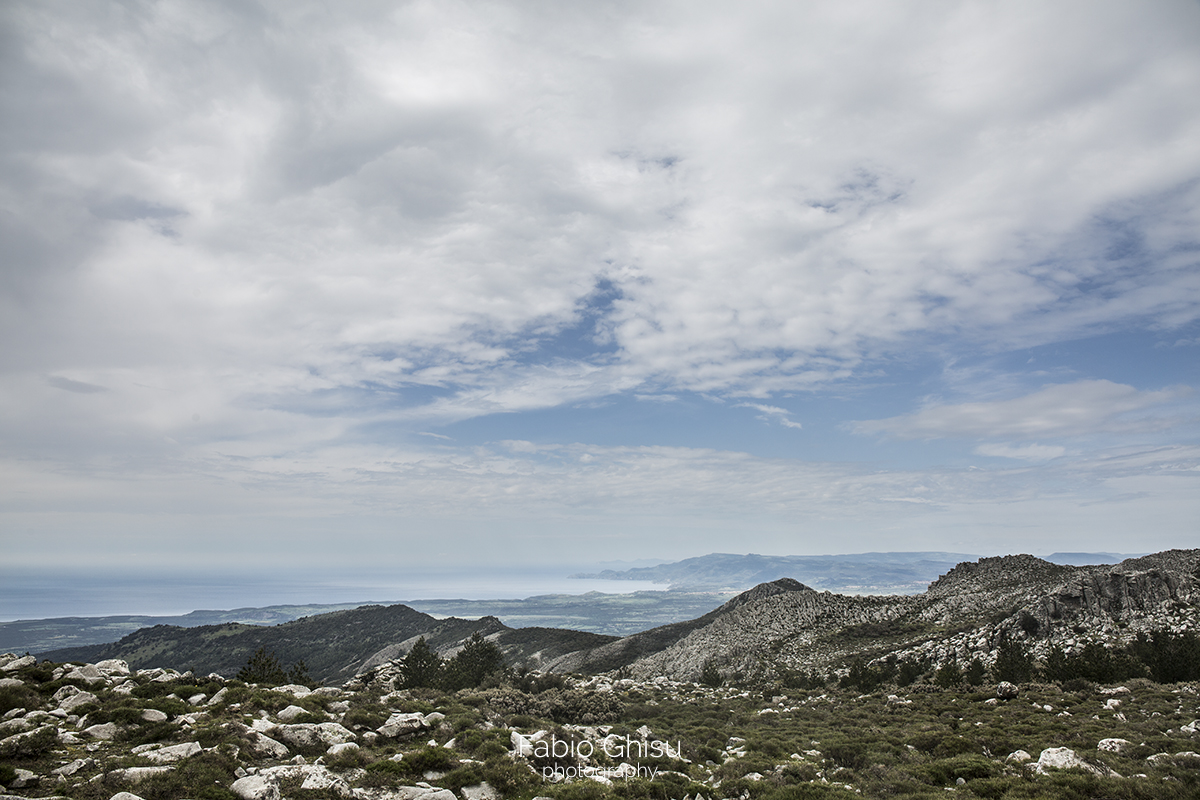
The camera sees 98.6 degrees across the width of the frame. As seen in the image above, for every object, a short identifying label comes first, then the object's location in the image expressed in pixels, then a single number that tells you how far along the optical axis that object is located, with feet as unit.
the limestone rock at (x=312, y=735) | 64.80
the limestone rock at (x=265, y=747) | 60.18
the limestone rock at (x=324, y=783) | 50.67
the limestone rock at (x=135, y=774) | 48.70
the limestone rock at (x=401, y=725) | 72.28
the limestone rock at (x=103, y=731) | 63.36
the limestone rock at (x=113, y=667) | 97.81
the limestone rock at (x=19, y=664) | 89.03
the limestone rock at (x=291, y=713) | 73.61
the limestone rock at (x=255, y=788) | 47.60
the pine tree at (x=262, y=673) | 123.35
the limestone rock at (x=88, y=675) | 86.67
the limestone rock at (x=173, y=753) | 54.39
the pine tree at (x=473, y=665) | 142.82
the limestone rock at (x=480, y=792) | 55.67
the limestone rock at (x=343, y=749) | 60.99
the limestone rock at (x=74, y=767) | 51.39
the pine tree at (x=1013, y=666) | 127.85
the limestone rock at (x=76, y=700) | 72.55
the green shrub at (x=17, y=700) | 70.28
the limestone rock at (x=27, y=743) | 54.29
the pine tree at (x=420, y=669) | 128.57
